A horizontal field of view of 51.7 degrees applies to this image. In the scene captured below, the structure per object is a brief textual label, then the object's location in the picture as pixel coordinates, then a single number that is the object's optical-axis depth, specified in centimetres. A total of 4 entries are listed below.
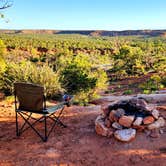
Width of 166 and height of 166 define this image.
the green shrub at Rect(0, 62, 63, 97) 588
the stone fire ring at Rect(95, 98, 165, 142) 283
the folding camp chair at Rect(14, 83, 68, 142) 280
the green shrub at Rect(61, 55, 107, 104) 751
